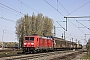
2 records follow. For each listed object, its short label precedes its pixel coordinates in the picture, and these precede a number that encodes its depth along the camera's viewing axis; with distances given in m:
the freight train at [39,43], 36.97
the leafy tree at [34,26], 69.62
